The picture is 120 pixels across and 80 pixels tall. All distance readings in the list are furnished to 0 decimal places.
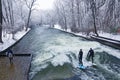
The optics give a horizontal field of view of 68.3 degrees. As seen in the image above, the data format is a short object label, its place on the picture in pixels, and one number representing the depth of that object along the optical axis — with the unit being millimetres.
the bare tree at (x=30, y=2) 29203
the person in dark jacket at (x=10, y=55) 8680
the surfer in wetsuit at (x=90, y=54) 8776
